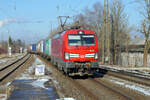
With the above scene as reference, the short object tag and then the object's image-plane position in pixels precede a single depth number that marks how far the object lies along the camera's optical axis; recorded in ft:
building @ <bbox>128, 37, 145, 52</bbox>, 173.99
